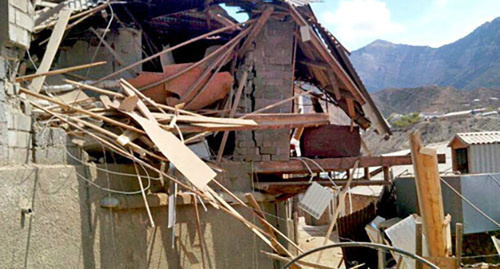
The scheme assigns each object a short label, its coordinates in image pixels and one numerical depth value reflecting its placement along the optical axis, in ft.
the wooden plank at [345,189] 22.78
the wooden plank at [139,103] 16.60
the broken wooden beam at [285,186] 24.40
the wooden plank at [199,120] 17.40
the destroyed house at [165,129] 14.39
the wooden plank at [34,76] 14.45
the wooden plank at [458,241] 15.07
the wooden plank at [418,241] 13.79
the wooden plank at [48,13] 19.83
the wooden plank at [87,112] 15.33
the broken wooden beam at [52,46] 16.60
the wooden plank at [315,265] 13.64
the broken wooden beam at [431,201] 13.28
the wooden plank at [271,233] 17.62
